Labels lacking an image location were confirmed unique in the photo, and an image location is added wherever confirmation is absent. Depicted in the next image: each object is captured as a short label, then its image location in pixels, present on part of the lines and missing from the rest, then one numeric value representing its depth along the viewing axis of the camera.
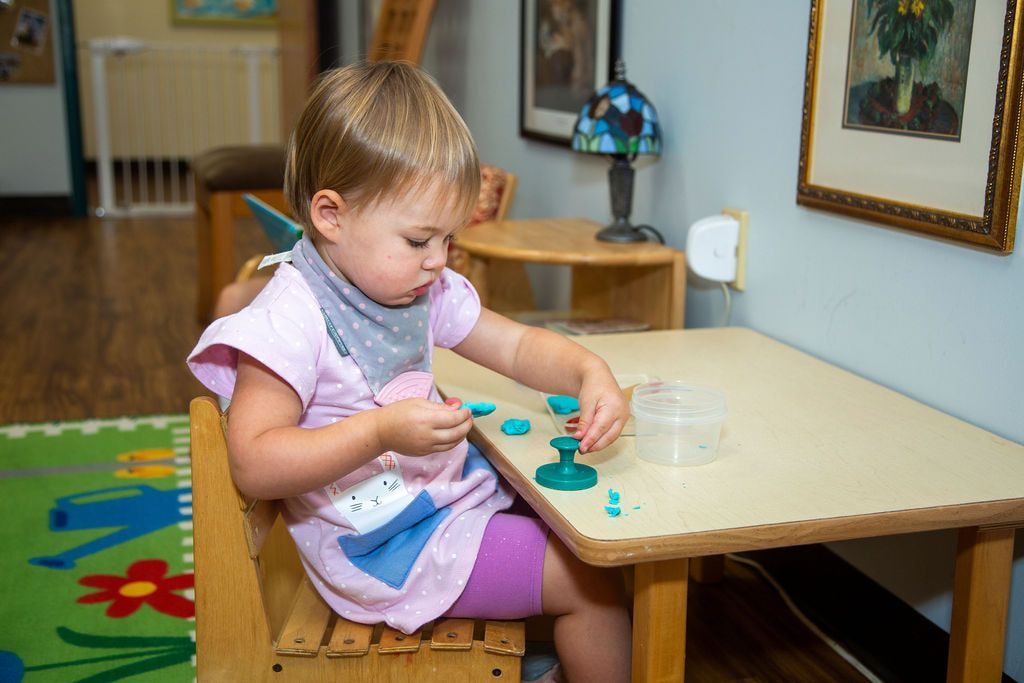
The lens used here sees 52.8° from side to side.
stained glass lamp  1.93
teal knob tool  1.01
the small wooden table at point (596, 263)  1.88
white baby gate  7.52
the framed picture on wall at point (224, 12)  7.65
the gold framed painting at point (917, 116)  1.21
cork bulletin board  5.94
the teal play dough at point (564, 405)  1.24
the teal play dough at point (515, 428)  1.17
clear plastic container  1.08
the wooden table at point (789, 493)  0.93
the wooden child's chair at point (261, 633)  1.04
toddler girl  1.07
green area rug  1.57
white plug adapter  1.79
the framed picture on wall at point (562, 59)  2.31
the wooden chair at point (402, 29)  3.37
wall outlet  1.78
